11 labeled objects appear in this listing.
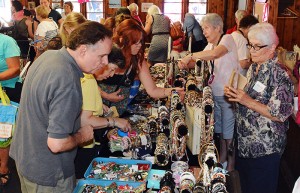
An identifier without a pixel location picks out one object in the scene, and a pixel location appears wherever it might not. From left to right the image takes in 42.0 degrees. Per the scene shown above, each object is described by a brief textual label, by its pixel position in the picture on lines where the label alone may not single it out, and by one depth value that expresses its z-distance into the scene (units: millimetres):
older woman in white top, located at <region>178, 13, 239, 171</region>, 3576
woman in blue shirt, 3408
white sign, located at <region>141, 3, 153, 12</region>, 9164
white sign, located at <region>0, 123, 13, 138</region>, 3031
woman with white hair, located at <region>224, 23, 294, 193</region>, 2377
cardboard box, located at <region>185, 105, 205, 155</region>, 2531
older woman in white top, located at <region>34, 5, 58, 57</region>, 5539
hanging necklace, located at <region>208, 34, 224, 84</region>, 3514
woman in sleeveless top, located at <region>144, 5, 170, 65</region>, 5559
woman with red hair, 2820
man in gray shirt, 1737
